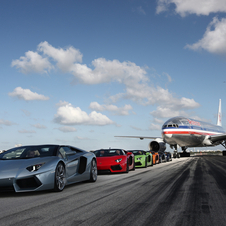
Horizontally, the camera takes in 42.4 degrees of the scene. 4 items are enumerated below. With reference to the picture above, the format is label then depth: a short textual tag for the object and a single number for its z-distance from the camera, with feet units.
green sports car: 53.83
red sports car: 39.65
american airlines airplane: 105.07
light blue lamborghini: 20.61
